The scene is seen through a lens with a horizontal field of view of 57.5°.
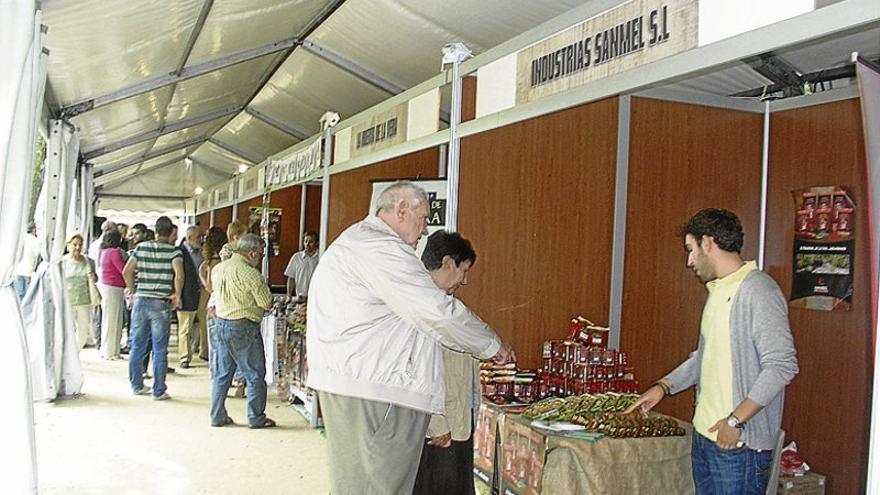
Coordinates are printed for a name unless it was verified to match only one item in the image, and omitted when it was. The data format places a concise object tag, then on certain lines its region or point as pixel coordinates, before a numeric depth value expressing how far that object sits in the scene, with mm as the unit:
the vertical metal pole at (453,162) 3986
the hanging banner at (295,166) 6680
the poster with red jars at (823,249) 3773
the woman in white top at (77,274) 8812
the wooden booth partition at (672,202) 3881
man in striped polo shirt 7332
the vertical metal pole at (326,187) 6273
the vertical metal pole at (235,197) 11930
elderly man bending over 2785
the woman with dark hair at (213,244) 7848
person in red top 9477
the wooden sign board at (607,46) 2473
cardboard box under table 3648
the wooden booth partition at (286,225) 10825
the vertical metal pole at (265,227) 9391
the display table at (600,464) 3094
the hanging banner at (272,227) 10372
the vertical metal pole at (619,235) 3785
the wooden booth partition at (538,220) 3994
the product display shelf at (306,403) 6379
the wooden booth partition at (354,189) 6262
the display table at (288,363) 6765
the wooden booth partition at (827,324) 3701
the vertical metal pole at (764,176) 4141
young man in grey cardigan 2623
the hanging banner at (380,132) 4750
